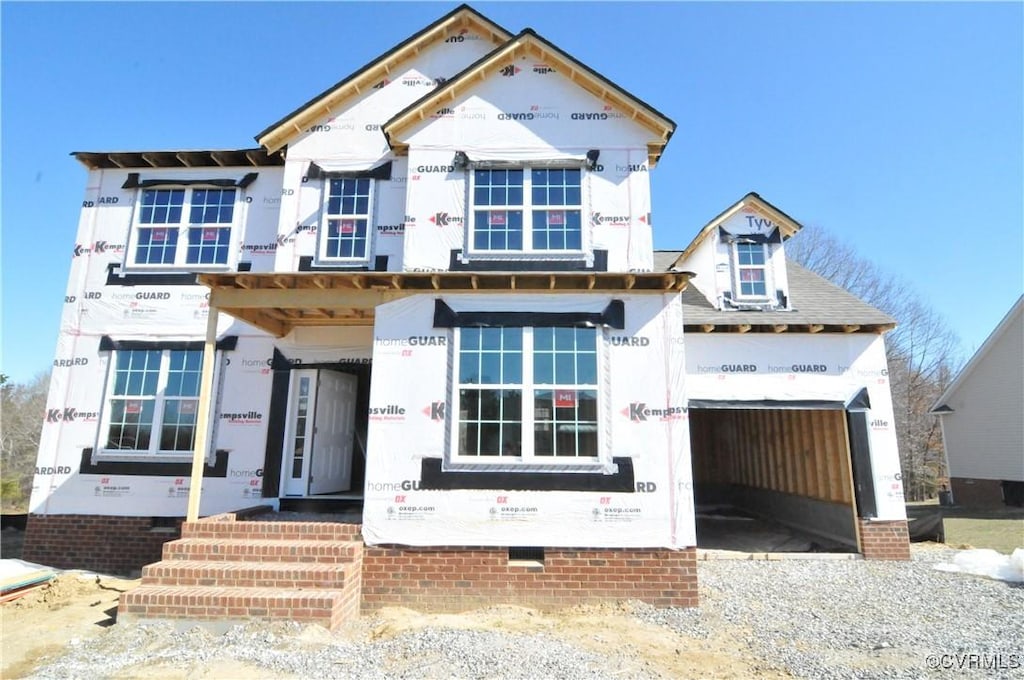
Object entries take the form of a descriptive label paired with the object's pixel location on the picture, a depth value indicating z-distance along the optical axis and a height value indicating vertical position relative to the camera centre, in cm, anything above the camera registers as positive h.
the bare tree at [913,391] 2725 +263
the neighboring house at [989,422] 1797 +62
